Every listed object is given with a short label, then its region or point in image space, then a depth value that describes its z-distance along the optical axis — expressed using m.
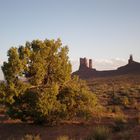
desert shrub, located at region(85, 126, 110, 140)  15.01
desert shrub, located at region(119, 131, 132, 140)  14.98
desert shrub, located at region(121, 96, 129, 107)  32.79
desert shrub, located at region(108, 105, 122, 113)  27.53
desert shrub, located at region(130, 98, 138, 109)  31.00
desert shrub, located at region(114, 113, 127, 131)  18.54
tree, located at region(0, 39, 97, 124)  20.50
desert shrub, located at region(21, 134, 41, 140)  15.76
